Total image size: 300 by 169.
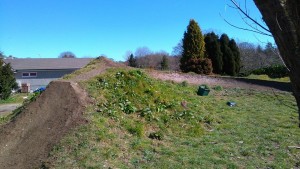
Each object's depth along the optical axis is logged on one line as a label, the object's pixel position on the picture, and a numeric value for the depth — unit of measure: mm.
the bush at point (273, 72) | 18864
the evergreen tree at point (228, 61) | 20711
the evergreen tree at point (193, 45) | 18831
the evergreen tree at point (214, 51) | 20276
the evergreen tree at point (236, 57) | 21350
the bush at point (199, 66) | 17431
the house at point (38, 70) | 26123
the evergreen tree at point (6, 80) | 16778
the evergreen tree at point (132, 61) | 31278
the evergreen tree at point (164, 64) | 27275
